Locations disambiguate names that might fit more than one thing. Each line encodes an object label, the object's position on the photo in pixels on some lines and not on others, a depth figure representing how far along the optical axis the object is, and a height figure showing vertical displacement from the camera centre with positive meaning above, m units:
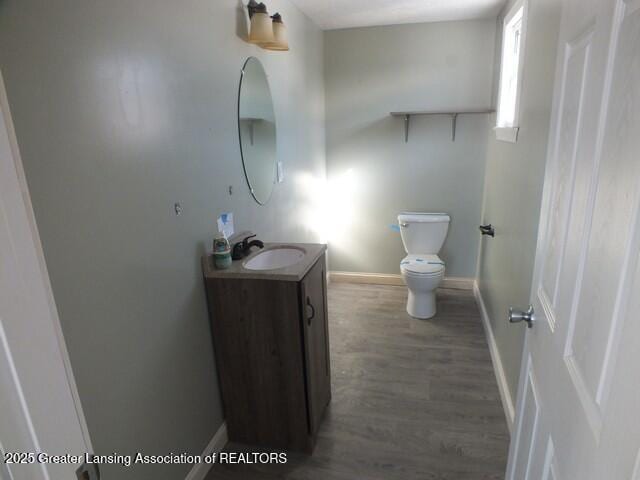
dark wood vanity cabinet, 1.71 -0.90
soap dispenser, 1.75 -0.44
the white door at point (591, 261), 0.52 -0.21
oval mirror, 2.07 +0.10
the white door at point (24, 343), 0.49 -0.24
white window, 2.36 +0.44
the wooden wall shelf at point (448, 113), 3.26 +0.22
